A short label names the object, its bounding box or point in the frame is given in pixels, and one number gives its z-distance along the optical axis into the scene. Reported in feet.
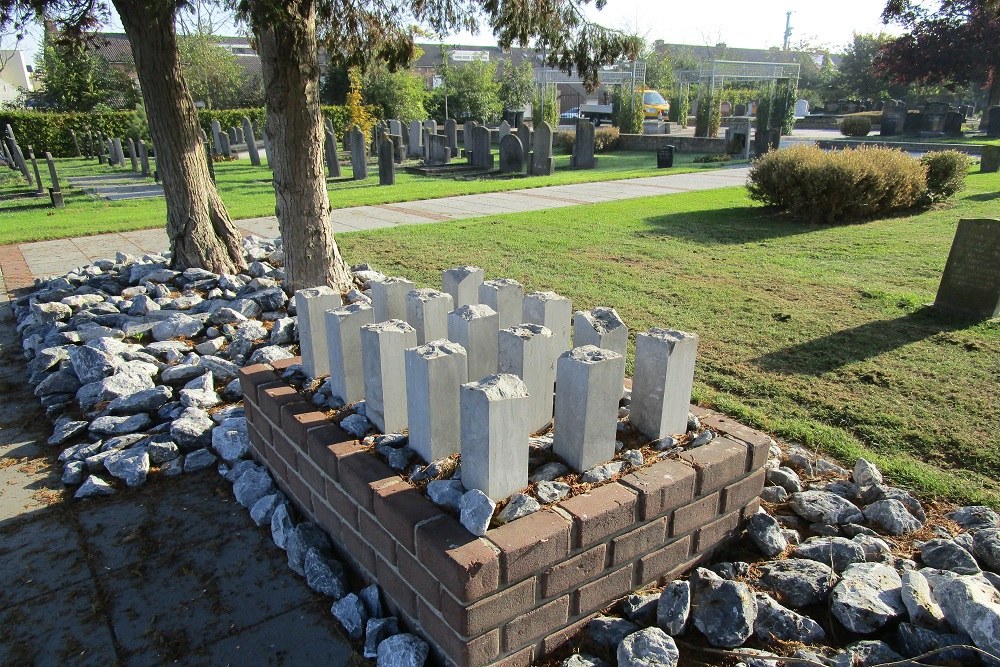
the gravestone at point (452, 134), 82.07
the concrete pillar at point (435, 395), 7.45
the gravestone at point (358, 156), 57.82
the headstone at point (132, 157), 70.90
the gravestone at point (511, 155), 64.08
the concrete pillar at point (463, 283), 10.78
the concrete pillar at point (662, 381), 8.05
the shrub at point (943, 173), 37.06
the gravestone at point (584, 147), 68.18
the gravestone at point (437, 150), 69.72
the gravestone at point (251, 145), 73.87
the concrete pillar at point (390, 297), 10.57
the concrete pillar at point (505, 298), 9.86
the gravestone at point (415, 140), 82.12
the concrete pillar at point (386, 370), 8.36
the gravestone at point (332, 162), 60.39
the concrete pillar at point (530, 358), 7.98
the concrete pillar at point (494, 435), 6.74
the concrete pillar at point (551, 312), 9.27
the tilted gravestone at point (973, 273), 17.60
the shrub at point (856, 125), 102.53
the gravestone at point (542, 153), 61.11
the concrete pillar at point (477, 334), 8.56
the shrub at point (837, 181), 32.19
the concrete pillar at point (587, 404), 7.41
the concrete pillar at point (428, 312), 9.79
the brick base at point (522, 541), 6.29
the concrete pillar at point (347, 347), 9.14
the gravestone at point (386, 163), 54.85
